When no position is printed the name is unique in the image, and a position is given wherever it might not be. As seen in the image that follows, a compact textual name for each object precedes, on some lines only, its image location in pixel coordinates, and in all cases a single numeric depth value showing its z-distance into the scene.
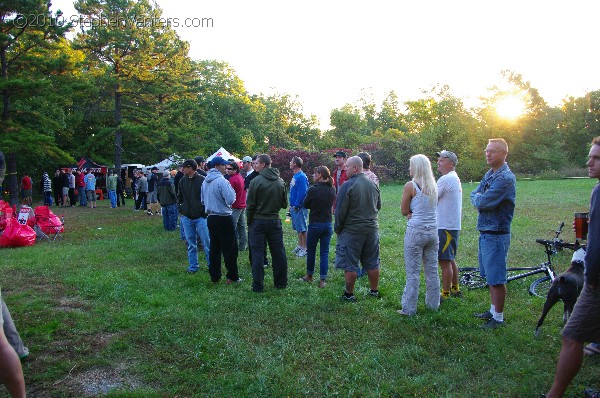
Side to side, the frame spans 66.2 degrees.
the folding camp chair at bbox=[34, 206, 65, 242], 12.16
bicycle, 6.15
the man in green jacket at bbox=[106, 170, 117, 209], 21.64
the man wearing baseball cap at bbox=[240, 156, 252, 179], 10.07
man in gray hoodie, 7.18
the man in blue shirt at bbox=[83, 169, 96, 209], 22.12
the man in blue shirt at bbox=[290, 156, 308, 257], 8.47
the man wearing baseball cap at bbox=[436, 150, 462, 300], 6.05
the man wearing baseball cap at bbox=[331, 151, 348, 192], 7.91
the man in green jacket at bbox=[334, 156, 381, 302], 5.96
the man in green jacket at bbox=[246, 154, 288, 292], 6.73
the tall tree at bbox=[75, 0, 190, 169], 24.22
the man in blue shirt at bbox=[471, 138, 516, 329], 4.90
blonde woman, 5.38
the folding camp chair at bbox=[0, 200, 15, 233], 10.78
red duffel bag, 10.68
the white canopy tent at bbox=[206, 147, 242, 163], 19.89
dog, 4.31
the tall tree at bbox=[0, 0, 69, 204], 16.66
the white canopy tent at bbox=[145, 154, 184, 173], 22.97
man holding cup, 3.14
